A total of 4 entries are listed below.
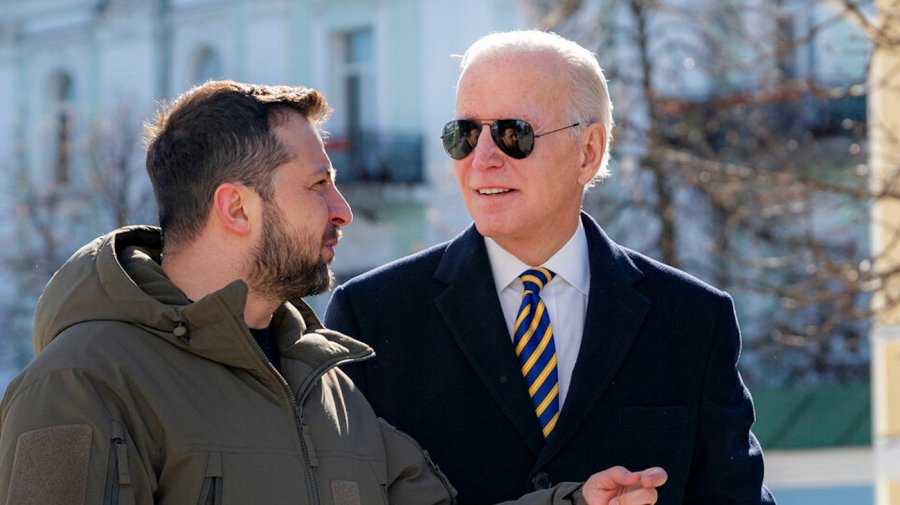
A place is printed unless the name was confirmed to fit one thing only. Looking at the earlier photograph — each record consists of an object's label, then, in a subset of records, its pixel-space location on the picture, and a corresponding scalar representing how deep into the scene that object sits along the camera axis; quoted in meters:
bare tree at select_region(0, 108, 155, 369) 22.03
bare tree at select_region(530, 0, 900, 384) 11.95
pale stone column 9.02
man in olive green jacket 3.02
